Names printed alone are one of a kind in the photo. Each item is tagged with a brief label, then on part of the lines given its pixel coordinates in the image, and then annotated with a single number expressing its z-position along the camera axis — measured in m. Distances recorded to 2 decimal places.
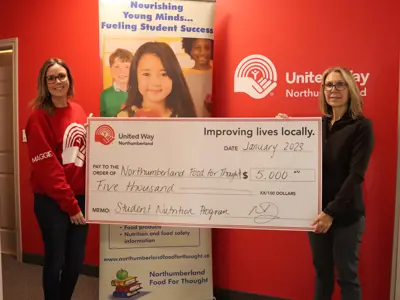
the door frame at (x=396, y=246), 2.15
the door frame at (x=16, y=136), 3.28
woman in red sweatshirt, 1.99
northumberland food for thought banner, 2.24
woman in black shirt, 1.79
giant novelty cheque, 1.88
